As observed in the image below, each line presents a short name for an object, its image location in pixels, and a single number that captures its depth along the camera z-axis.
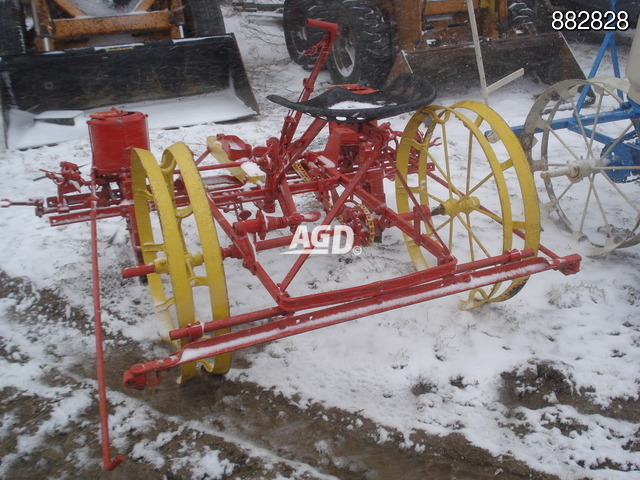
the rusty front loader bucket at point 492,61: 7.10
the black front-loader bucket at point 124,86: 6.49
